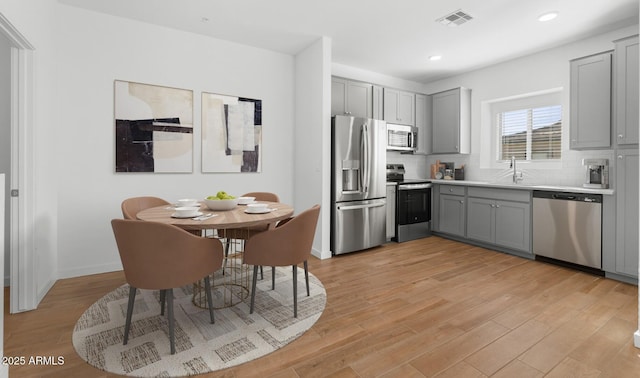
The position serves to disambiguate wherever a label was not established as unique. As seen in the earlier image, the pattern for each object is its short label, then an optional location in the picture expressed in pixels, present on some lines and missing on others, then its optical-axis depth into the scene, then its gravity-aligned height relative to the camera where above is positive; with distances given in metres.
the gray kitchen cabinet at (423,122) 5.54 +1.17
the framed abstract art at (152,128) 3.39 +0.65
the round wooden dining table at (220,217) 2.05 -0.23
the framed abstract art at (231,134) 3.90 +0.68
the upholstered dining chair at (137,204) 2.70 -0.19
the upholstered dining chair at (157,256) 1.85 -0.43
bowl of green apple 2.56 -0.14
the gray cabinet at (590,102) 3.37 +0.96
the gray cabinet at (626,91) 3.07 +0.98
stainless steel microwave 5.09 +0.83
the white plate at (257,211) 2.49 -0.20
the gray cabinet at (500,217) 4.04 -0.42
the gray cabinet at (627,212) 3.09 -0.25
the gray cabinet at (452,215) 4.82 -0.44
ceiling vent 3.33 +1.86
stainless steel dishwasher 3.40 -0.46
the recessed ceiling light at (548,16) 3.30 +1.84
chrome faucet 4.62 +0.18
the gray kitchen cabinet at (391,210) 4.76 -0.36
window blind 4.39 +0.82
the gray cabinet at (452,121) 5.17 +1.12
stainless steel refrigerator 4.08 +0.04
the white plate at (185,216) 2.22 -0.22
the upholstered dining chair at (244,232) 3.18 -0.48
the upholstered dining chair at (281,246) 2.35 -0.45
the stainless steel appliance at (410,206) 4.85 -0.32
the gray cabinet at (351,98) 4.46 +1.32
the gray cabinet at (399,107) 5.10 +1.34
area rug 1.84 -1.03
